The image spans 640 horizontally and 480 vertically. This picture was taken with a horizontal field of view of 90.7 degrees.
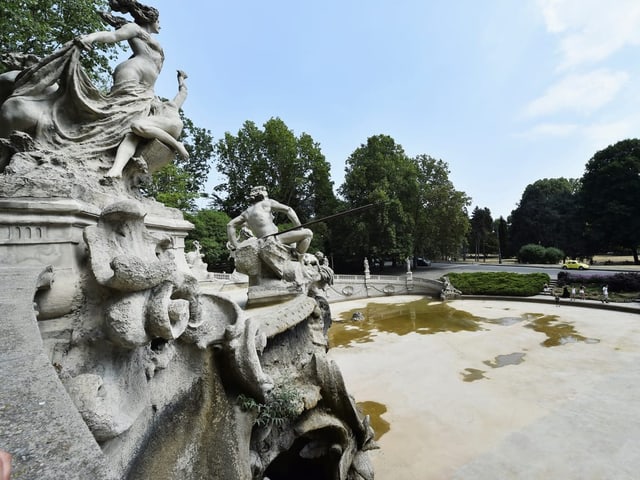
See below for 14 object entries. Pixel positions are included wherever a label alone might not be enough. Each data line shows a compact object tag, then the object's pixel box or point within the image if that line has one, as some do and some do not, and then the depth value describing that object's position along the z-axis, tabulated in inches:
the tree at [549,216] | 1542.4
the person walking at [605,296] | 559.5
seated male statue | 232.4
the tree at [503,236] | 1993.1
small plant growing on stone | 95.0
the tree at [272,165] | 1163.9
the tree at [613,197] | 1202.6
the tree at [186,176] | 746.8
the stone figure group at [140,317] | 66.6
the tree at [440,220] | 1237.7
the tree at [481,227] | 2178.9
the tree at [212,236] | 975.6
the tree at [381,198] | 1101.7
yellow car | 1107.8
